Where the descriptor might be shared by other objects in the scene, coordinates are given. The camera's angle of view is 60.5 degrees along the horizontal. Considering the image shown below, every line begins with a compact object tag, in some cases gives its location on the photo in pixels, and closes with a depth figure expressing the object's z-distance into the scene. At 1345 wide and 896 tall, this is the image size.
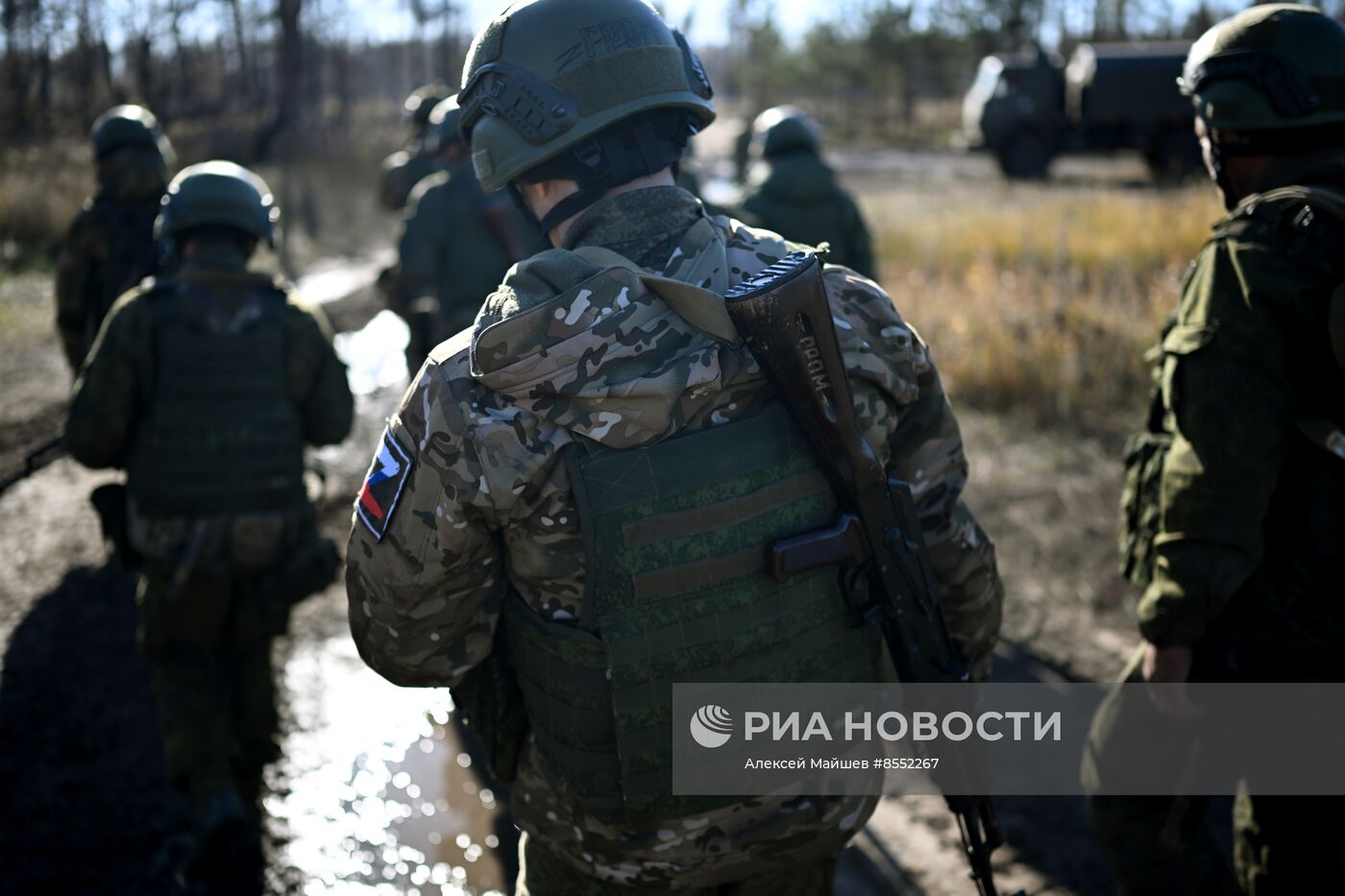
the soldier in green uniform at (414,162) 6.96
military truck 21.61
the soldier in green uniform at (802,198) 5.43
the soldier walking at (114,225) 4.65
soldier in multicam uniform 1.73
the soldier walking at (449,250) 5.46
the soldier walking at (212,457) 3.19
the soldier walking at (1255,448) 2.29
